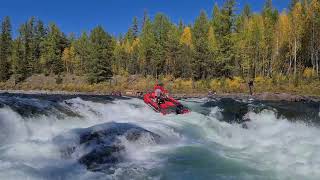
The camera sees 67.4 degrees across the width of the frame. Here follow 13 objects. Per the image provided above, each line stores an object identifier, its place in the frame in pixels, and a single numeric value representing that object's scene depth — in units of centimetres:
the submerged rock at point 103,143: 802
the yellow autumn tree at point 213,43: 3522
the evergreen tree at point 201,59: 3555
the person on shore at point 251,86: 2812
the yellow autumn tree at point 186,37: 4377
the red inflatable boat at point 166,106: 1530
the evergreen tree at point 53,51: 5508
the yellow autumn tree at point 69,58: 5646
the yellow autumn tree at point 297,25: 3232
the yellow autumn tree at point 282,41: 3402
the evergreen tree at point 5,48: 5428
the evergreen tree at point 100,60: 4380
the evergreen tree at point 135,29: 6457
